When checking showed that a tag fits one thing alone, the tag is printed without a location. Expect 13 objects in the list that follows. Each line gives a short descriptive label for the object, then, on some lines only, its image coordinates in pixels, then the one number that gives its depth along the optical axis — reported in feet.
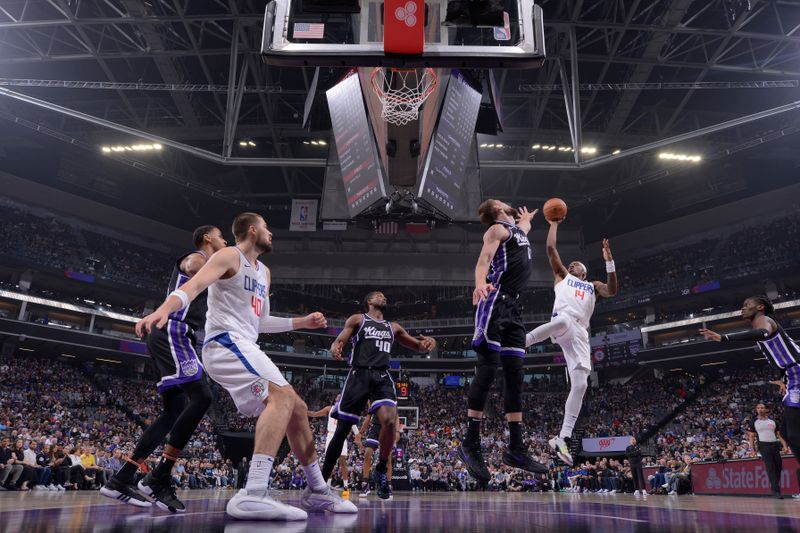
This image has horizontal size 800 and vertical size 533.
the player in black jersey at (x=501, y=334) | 15.55
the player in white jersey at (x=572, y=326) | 19.76
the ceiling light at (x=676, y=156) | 86.76
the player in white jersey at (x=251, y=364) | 10.16
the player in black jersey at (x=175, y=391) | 14.80
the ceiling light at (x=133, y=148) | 87.81
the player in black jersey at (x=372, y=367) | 19.98
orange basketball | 18.33
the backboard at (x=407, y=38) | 19.13
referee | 28.04
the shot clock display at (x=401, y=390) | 73.82
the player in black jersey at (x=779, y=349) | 19.70
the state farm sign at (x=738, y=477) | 33.27
